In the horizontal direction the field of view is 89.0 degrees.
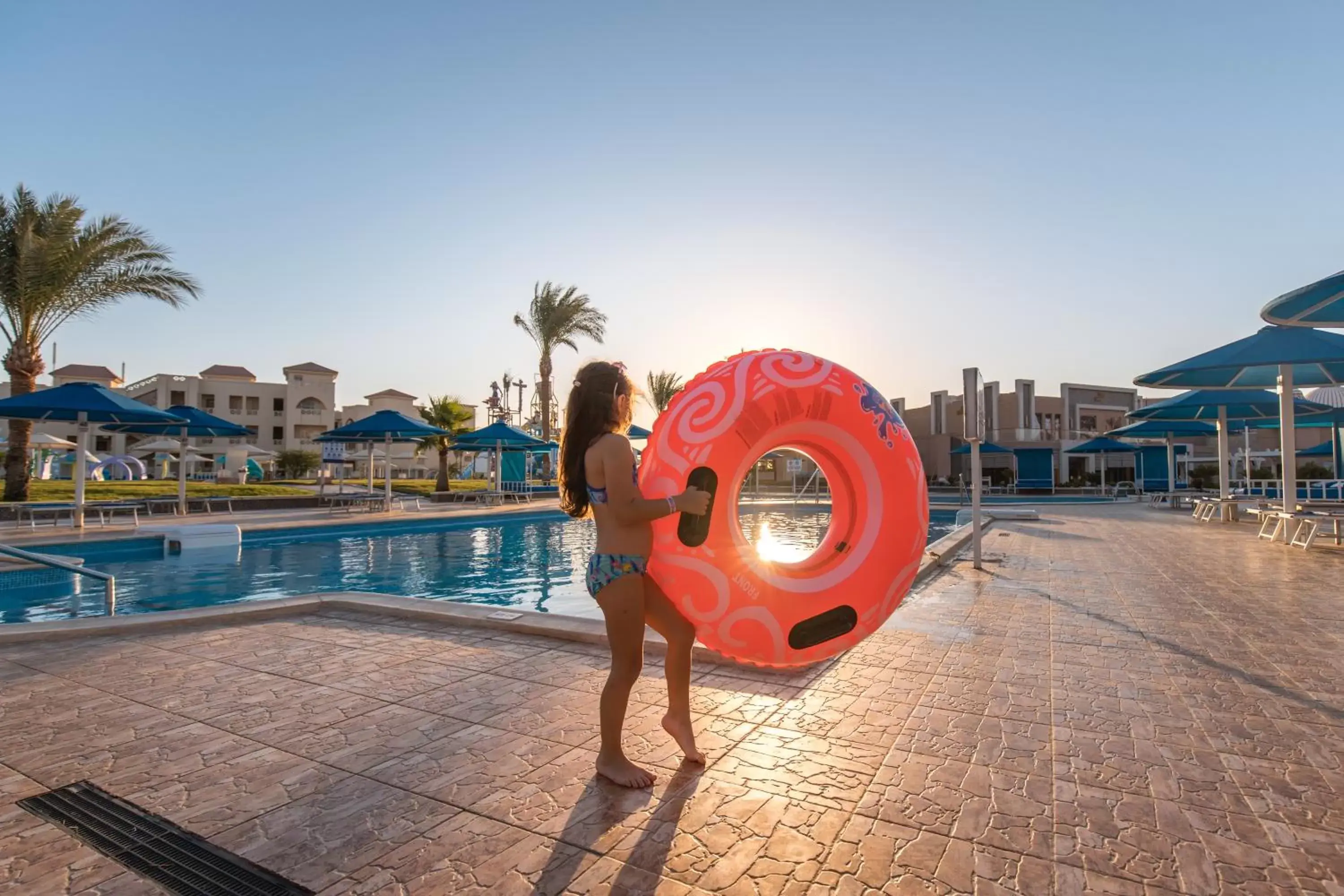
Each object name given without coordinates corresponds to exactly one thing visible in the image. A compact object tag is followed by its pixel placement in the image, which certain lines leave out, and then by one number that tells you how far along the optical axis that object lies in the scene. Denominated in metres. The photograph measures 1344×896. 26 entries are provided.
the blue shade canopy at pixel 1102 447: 28.44
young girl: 2.82
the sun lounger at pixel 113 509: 15.52
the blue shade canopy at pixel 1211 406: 17.19
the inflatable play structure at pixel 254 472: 48.12
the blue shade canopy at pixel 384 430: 19.50
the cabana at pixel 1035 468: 35.72
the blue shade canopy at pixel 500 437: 22.28
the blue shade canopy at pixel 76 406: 13.12
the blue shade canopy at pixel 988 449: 33.70
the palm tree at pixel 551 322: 31.28
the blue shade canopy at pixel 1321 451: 30.11
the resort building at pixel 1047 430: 43.66
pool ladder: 6.10
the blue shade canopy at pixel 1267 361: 10.66
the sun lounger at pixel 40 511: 15.09
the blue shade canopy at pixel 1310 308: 7.36
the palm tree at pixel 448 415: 33.94
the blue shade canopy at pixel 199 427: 17.69
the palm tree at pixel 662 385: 41.53
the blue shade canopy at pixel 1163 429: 22.50
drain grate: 2.23
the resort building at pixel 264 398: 58.31
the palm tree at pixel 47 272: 16.84
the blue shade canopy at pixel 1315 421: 21.83
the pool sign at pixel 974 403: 8.59
